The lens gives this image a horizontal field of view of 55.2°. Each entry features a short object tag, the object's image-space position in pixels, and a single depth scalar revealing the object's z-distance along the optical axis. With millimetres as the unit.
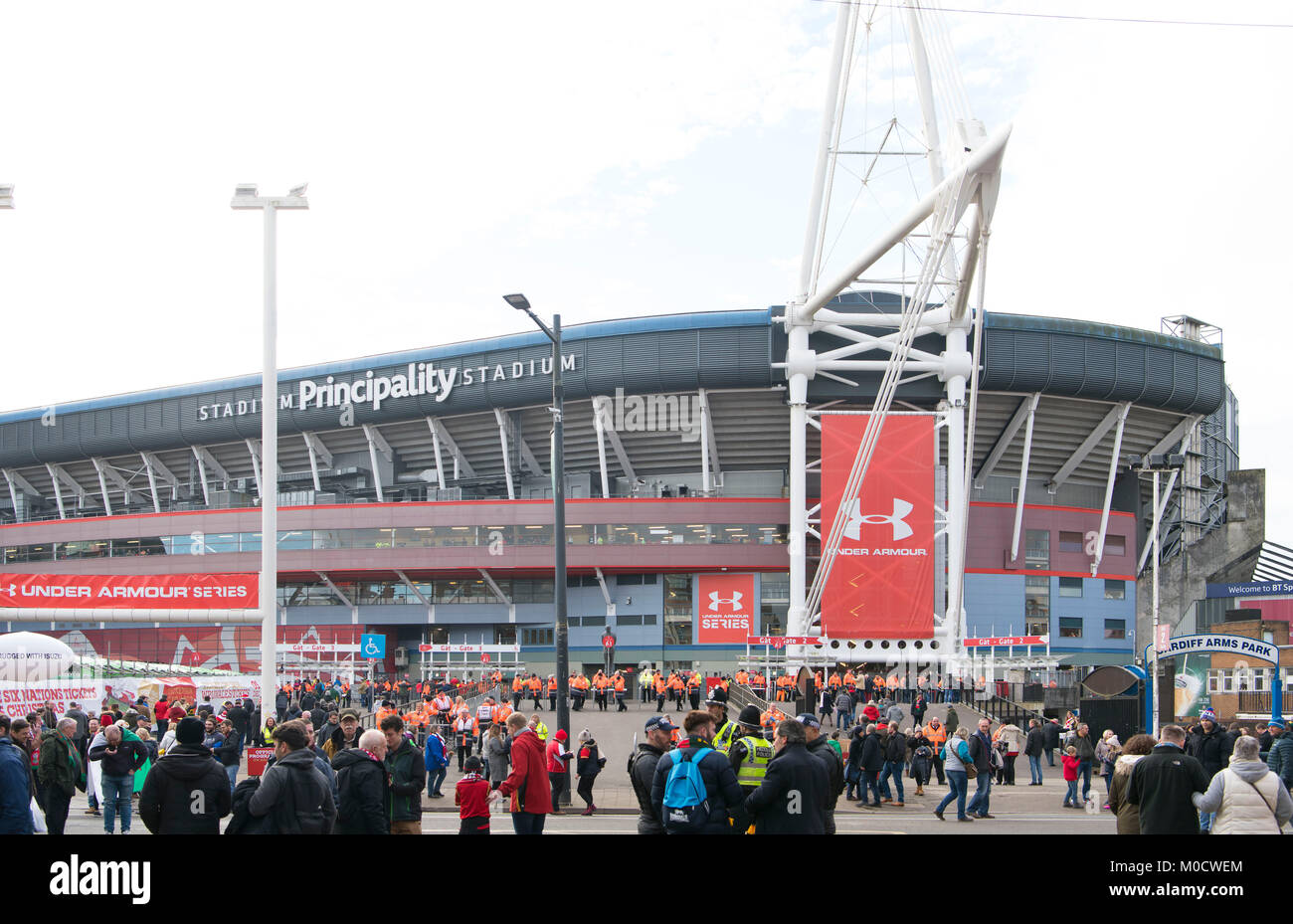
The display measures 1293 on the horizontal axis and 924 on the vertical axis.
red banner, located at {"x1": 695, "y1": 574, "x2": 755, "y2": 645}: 54250
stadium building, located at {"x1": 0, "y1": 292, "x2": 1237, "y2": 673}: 52500
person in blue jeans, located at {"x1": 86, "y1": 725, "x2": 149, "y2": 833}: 14188
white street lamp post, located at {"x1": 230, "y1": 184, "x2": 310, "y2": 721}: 19828
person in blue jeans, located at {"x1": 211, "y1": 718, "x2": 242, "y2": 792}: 16188
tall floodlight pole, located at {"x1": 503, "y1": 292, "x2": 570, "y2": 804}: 19984
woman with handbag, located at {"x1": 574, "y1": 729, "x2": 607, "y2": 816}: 19047
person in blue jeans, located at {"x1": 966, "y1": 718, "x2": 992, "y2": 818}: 18781
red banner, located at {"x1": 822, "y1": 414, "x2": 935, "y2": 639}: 47312
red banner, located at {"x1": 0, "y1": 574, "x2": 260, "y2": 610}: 25531
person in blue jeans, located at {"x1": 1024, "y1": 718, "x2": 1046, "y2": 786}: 24109
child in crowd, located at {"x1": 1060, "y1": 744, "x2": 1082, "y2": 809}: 20547
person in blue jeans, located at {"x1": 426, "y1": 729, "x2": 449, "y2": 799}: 20234
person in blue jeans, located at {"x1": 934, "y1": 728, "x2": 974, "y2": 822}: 18438
